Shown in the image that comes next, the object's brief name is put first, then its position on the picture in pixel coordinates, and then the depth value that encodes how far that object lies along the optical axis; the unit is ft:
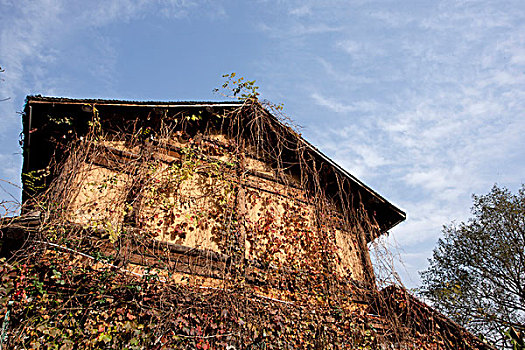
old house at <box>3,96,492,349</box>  17.94
